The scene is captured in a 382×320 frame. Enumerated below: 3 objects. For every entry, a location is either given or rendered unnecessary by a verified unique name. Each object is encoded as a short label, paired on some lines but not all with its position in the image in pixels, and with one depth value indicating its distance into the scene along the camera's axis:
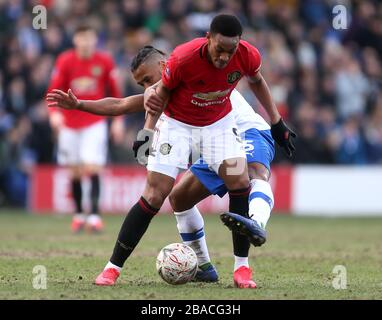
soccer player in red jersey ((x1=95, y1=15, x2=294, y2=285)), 13.99
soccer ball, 14.55
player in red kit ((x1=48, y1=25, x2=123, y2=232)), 25.78
